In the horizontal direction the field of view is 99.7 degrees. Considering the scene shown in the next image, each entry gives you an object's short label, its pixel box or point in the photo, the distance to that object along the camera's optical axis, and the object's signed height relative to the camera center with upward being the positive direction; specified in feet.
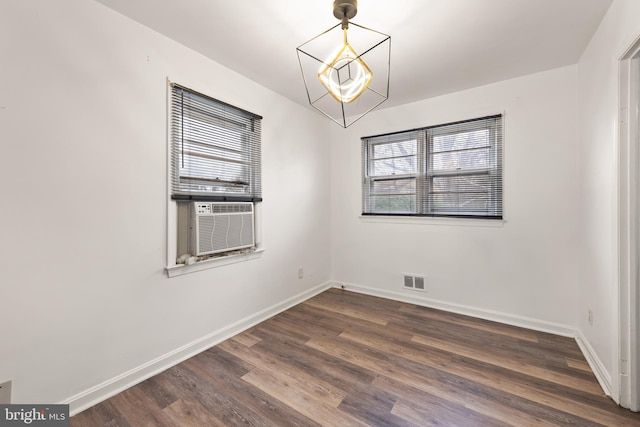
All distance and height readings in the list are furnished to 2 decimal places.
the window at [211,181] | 6.84 +0.87
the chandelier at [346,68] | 4.85 +4.30
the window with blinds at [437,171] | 9.21 +1.58
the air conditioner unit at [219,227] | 7.07 -0.43
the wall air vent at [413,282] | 10.52 -2.77
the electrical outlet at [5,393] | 4.41 -2.99
